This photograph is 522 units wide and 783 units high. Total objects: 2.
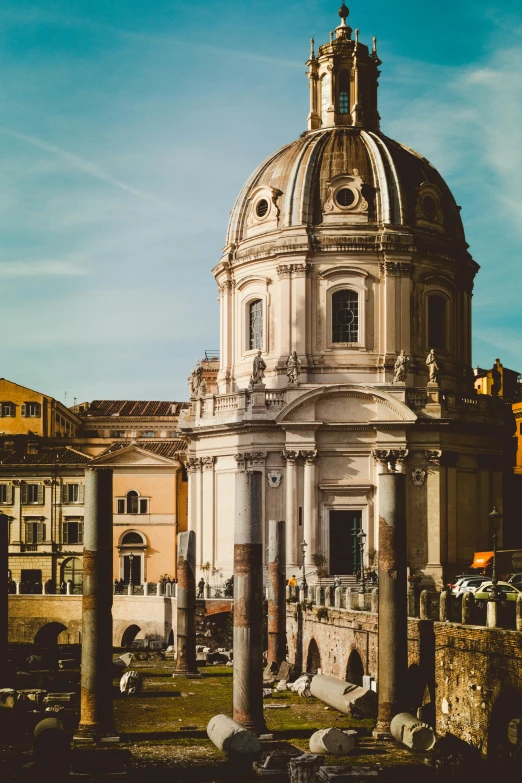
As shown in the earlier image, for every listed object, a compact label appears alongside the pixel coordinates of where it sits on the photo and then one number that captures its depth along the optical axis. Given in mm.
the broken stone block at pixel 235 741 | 27469
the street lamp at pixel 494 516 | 28675
